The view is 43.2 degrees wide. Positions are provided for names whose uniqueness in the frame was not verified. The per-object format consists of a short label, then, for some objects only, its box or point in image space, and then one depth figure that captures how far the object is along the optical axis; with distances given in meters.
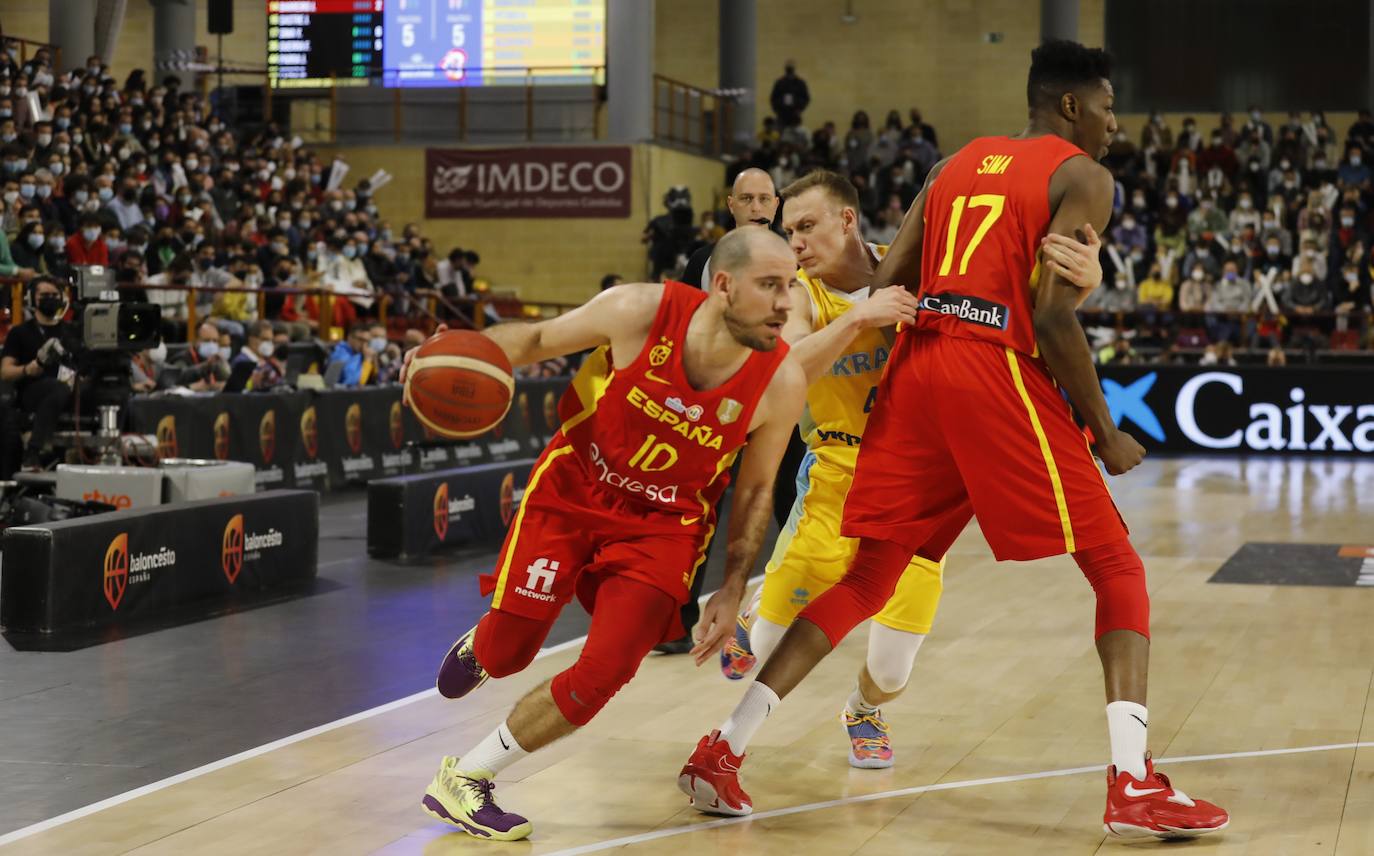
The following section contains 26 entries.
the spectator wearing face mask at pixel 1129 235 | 23.84
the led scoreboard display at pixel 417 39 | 24.50
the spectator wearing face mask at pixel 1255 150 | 26.48
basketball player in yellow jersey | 5.33
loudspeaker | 28.34
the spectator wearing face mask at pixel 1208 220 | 24.28
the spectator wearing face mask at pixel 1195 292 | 21.88
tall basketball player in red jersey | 4.50
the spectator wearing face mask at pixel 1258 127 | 27.14
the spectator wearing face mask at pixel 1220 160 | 26.67
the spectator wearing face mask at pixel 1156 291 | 22.56
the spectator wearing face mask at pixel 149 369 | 13.30
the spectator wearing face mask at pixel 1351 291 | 21.92
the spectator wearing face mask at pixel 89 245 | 16.36
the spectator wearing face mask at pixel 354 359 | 15.81
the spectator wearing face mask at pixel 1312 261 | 22.00
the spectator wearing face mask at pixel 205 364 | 13.98
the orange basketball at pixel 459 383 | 4.36
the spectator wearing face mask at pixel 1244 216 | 24.48
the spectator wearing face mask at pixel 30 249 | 15.58
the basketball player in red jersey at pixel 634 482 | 4.43
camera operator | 10.90
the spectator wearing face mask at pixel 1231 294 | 21.88
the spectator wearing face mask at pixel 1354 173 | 24.92
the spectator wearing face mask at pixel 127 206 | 18.36
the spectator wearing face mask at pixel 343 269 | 20.36
